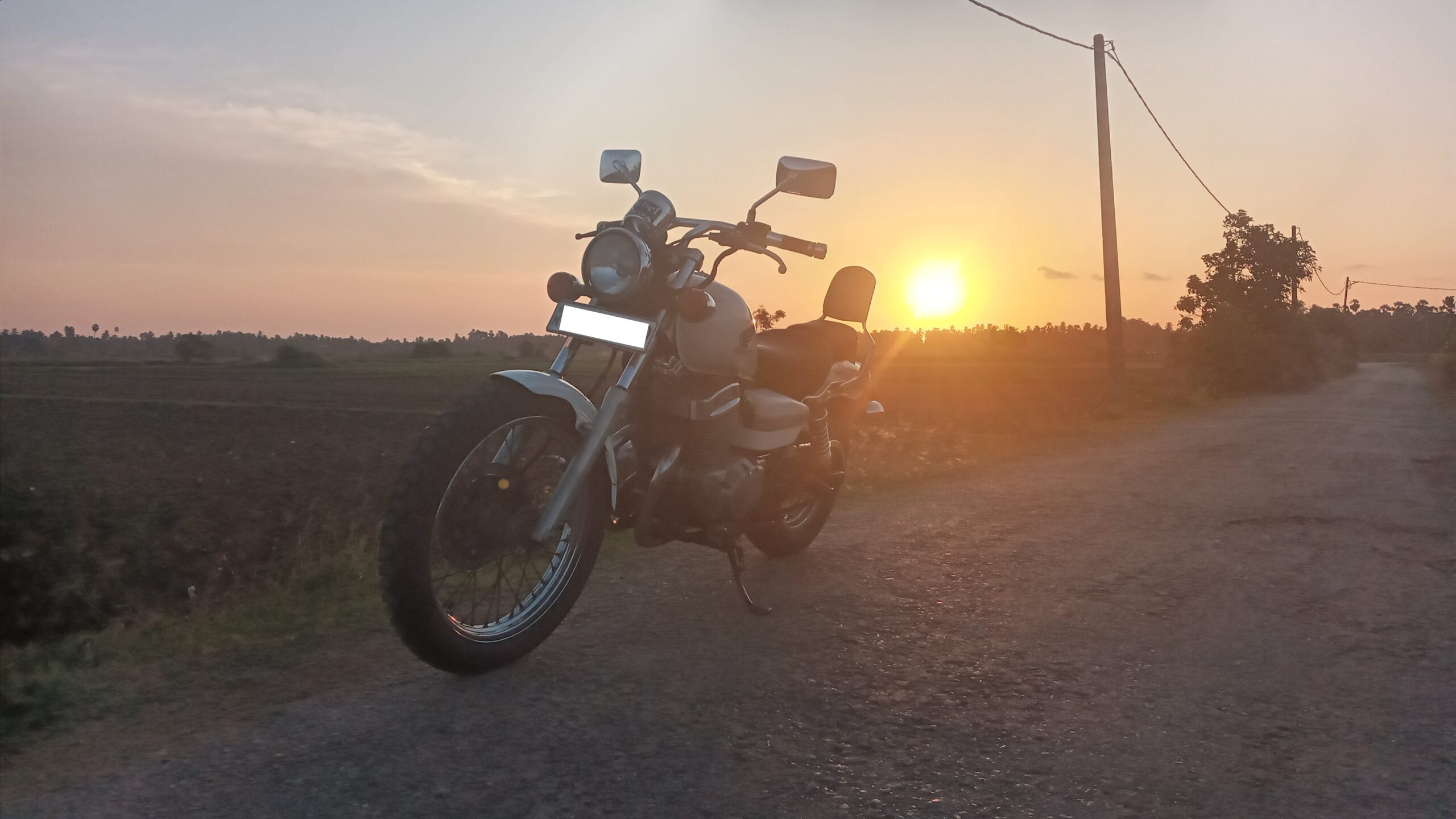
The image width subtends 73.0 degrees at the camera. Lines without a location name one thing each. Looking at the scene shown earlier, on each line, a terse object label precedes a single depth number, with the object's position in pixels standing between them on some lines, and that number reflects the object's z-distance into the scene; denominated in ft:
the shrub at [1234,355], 82.12
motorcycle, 9.61
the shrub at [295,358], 267.39
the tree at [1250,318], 82.48
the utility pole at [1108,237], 56.75
